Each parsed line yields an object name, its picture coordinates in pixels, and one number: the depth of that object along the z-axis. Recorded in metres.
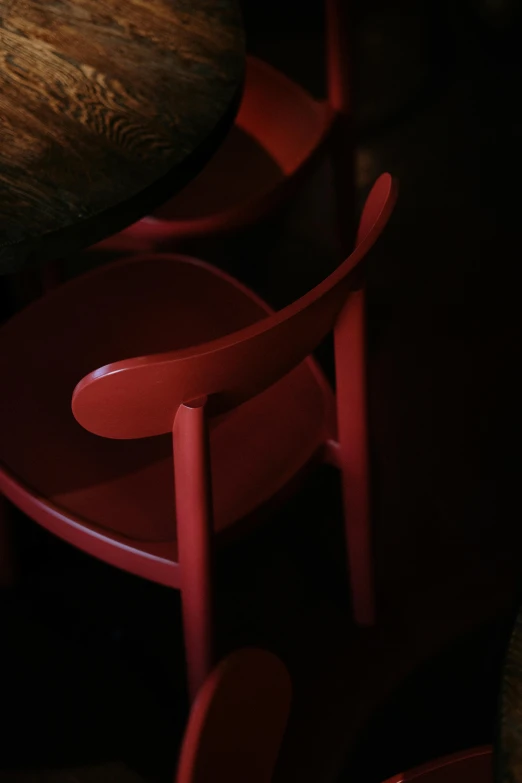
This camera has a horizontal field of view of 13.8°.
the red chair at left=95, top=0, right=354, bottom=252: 2.89
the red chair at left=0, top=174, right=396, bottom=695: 2.22
